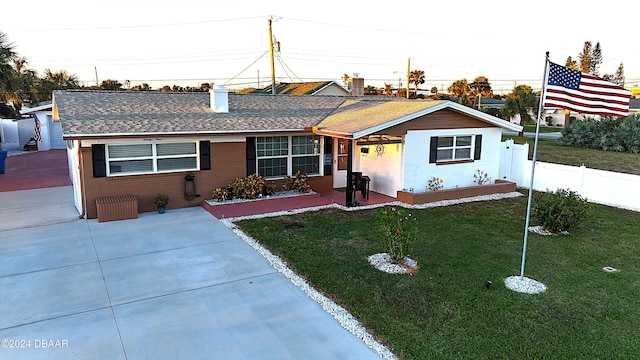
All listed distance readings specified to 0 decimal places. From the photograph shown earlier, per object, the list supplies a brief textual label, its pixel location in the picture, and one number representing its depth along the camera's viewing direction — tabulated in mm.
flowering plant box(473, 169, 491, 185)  14461
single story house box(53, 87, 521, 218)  11078
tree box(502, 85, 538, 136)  37344
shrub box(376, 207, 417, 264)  7512
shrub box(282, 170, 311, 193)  13359
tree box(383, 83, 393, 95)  70312
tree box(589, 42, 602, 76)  65875
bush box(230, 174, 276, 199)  12469
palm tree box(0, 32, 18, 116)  17344
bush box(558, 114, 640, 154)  26516
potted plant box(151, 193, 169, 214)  11406
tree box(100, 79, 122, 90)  49531
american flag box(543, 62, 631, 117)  6574
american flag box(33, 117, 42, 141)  25766
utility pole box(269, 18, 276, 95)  28406
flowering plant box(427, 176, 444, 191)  13523
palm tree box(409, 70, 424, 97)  62469
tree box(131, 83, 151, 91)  61556
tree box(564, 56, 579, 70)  66831
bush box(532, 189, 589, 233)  9641
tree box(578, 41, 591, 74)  64194
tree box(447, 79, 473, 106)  57016
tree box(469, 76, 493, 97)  54500
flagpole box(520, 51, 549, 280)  6222
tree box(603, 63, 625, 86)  78625
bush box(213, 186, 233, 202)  12217
